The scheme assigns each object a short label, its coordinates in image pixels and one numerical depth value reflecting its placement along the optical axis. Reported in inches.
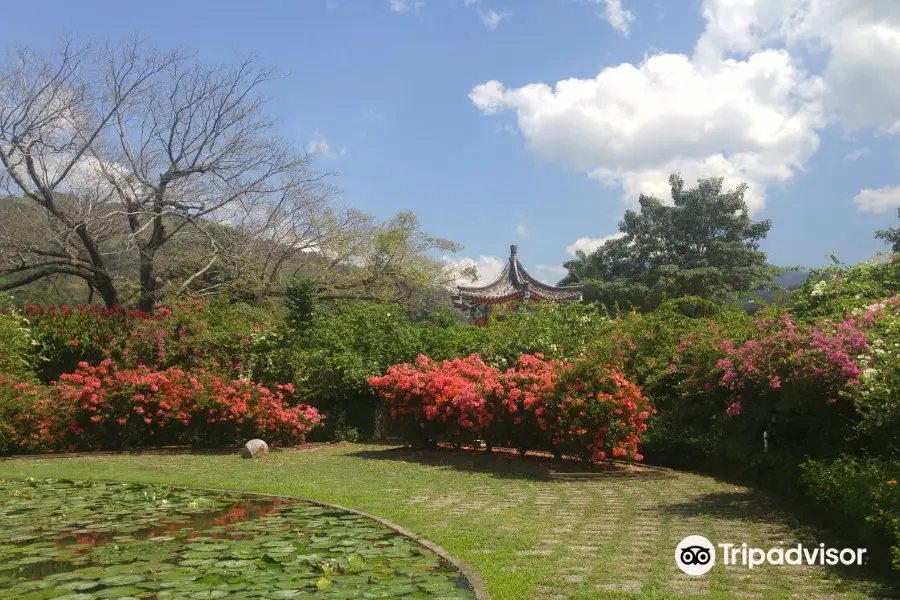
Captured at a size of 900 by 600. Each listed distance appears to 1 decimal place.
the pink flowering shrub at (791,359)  291.3
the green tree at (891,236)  1115.3
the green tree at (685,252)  1278.3
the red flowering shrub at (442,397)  434.0
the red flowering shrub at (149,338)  592.1
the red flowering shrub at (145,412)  484.1
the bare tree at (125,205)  708.0
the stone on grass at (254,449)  470.0
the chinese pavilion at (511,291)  1024.2
